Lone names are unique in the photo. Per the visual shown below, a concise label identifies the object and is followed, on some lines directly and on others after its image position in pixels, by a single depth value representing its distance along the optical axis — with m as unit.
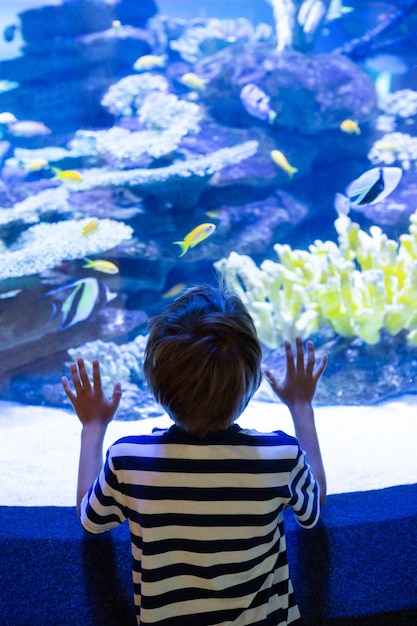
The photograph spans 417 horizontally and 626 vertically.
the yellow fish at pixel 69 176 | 4.70
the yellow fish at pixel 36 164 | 5.46
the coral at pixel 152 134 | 5.77
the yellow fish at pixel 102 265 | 4.10
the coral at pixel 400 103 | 7.02
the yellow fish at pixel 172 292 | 5.02
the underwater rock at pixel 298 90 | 6.87
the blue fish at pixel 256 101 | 5.86
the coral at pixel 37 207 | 4.75
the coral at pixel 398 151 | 6.92
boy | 1.01
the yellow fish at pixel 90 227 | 4.16
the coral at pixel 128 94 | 6.77
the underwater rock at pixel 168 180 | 5.19
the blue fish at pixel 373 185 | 3.00
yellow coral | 3.61
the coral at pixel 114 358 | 4.12
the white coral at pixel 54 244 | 4.28
